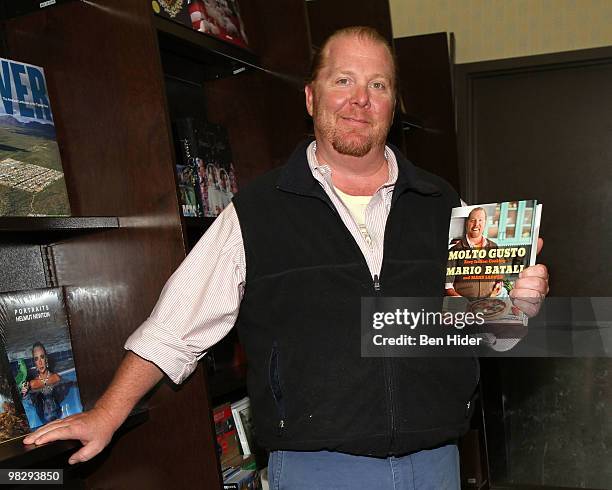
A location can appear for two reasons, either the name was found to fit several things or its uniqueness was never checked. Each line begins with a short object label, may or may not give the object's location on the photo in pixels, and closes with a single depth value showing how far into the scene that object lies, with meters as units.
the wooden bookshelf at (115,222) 1.57
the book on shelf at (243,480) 1.94
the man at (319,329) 1.48
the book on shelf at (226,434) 2.00
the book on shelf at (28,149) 1.51
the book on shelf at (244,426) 2.05
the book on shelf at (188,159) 1.88
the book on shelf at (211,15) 1.86
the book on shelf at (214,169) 1.95
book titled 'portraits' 1.50
